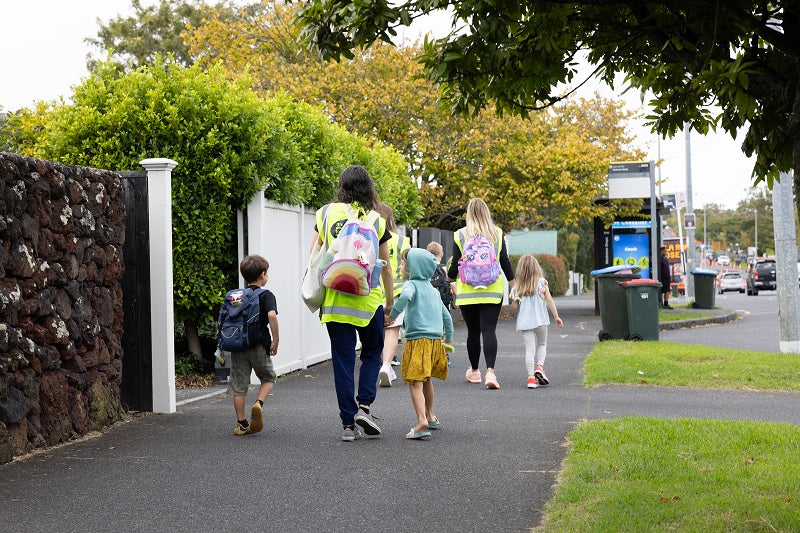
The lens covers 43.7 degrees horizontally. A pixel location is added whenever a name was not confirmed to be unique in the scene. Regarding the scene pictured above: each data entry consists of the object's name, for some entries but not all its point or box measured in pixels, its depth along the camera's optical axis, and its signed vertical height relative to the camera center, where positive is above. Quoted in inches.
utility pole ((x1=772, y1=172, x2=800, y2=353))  585.3 +4.6
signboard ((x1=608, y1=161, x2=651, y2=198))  988.6 +93.3
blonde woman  403.5 +3.9
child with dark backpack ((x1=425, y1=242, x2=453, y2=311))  519.8 -1.8
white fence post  327.6 +3.3
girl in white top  421.1 -14.4
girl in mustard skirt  284.8 -16.1
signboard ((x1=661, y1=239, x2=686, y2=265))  1578.1 +39.8
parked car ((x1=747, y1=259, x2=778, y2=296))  2033.7 -7.9
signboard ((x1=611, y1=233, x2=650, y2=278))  1052.5 +29.3
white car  2425.0 -20.7
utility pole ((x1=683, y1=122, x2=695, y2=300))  1273.6 +47.4
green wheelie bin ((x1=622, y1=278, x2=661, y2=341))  610.2 -19.8
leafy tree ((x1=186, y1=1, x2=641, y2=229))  973.8 +136.6
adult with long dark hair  279.0 -9.5
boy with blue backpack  295.6 -14.1
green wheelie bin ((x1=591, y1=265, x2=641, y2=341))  621.6 -16.0
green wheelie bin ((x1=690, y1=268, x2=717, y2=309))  1091.3 -16.0
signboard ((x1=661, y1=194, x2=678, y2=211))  1249.4 +101.2
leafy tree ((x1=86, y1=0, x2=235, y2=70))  1792.6 +473.1
